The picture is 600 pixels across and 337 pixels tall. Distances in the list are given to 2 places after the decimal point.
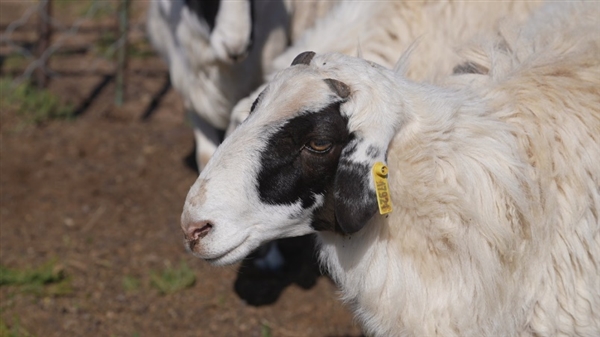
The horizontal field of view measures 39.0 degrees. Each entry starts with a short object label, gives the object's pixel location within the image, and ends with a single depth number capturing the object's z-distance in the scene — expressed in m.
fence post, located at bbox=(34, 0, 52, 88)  6.86
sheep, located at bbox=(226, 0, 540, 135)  3.51
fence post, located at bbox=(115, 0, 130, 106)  6.85
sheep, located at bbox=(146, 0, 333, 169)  4.17
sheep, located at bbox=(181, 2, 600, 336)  2.48
